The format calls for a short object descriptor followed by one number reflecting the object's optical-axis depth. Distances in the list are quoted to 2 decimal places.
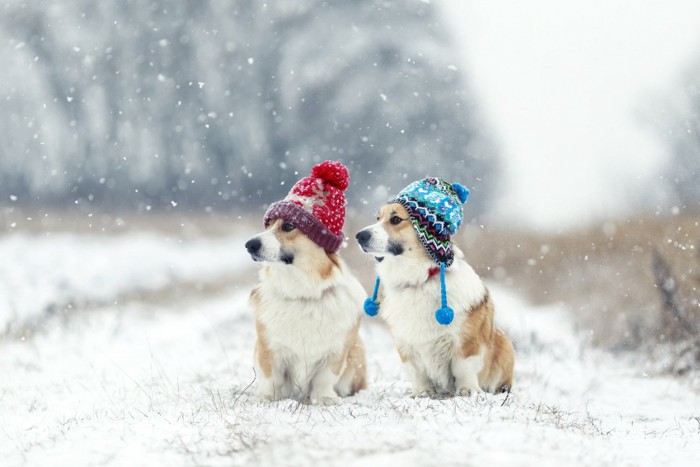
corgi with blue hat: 10.74
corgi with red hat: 10.74
